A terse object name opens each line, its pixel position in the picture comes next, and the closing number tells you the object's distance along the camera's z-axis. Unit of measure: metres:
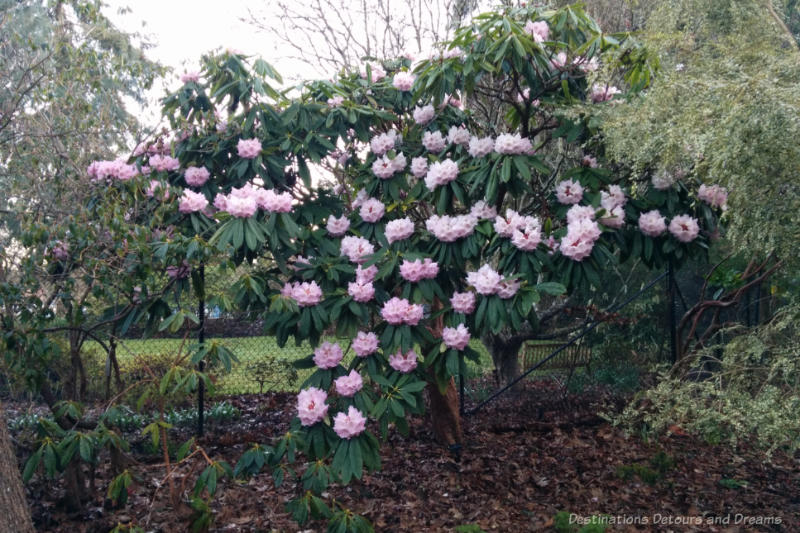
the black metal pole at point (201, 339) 4.37
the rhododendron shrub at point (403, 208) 2.87
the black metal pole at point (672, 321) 4.69
